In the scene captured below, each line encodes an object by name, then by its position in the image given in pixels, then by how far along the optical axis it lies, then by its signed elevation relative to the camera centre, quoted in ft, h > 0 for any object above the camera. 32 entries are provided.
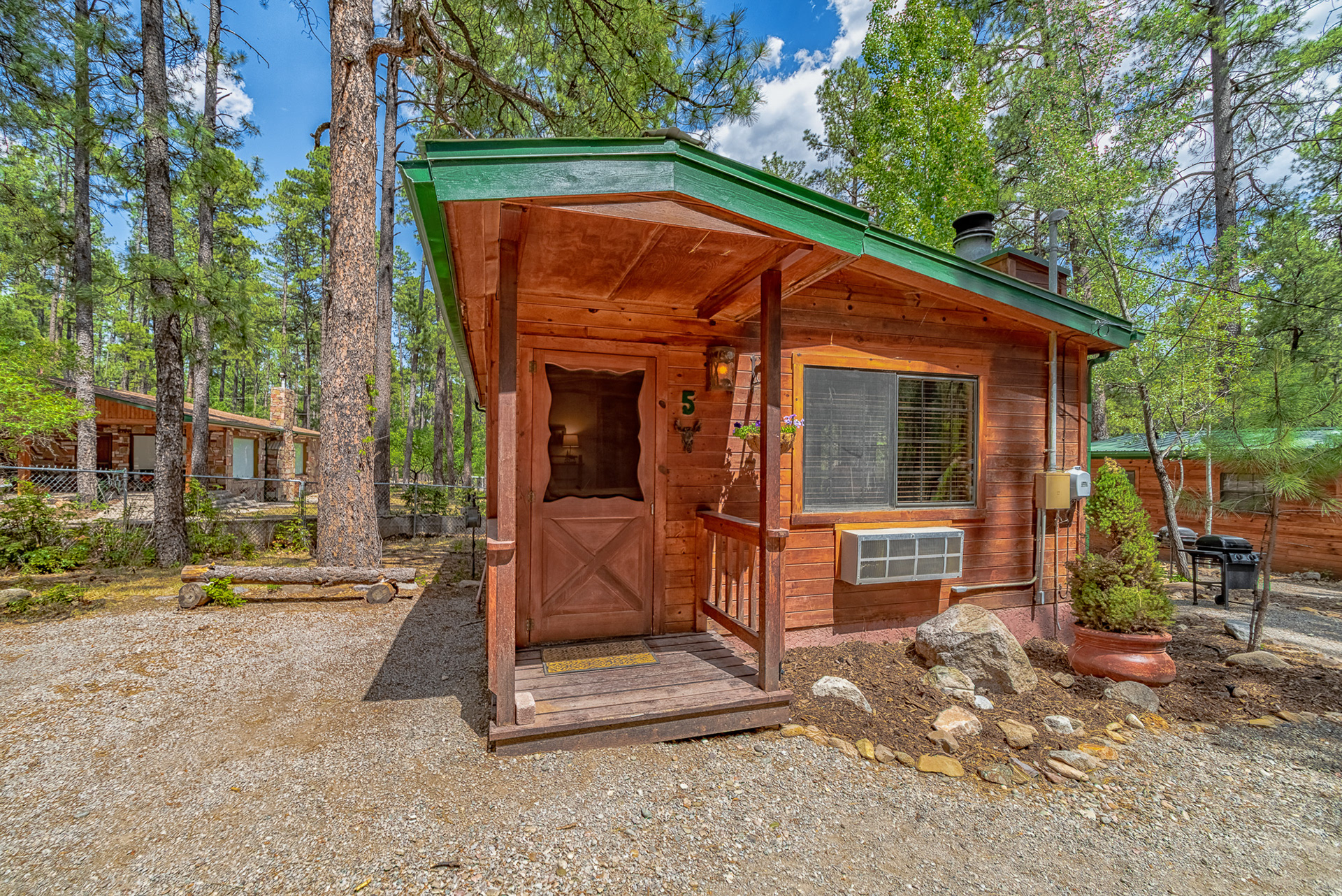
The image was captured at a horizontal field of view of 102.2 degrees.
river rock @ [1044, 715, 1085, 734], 9.92 -5.00
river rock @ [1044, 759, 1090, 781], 8.57 -5.06
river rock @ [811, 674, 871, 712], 10.50 -4.69
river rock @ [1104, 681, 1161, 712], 11.05 -4.98
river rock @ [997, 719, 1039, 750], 9.39 -4.95
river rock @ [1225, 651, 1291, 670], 13.08 -4.98
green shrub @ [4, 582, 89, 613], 15.74 -4.62
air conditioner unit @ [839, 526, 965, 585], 13.02 -2.50
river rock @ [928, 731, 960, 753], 9.18 -4.92
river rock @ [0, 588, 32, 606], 15.79 -4.40
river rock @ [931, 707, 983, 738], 9.65 -4.86
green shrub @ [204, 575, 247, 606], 17.24 -4.64
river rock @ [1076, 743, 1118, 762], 9.20 -5.10
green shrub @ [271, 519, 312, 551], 26.43 -4.36
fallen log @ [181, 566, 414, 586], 18.21 -4.30
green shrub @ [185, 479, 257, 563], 23.58 -3.93
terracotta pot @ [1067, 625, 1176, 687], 11.72 -4.48
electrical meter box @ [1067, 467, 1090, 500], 15.24 -0.81
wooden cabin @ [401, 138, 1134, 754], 8.31 +0.84
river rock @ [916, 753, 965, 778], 8.60 -5.01
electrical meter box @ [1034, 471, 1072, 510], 15.06 -1.00
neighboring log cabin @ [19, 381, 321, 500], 47.91 +0.42
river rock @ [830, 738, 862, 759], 9.00 -4.97
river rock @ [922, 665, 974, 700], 11.13 -4.84
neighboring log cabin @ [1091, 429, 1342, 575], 24.73 -2.74
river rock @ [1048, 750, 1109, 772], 8.81 -5.01
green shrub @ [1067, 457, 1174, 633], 11.89 -2.68
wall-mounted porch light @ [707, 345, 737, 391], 12.34 +1.92
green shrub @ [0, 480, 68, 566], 19.72 -3.02
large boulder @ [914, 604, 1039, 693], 11.48 -4.30
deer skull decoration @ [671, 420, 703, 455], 12.55 +0.40
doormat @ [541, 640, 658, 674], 10.79 -4.26
